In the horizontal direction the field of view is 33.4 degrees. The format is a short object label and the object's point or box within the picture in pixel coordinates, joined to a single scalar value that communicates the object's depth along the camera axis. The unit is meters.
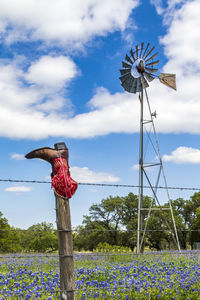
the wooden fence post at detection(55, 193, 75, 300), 3.78
